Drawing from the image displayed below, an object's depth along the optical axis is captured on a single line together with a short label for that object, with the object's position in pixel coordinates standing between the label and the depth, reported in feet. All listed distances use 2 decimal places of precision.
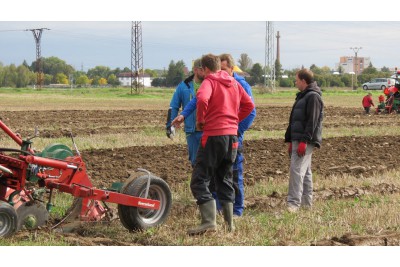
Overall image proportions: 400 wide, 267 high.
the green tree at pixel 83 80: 413.69
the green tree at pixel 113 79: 411.54
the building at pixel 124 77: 429.26
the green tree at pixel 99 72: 472.44
